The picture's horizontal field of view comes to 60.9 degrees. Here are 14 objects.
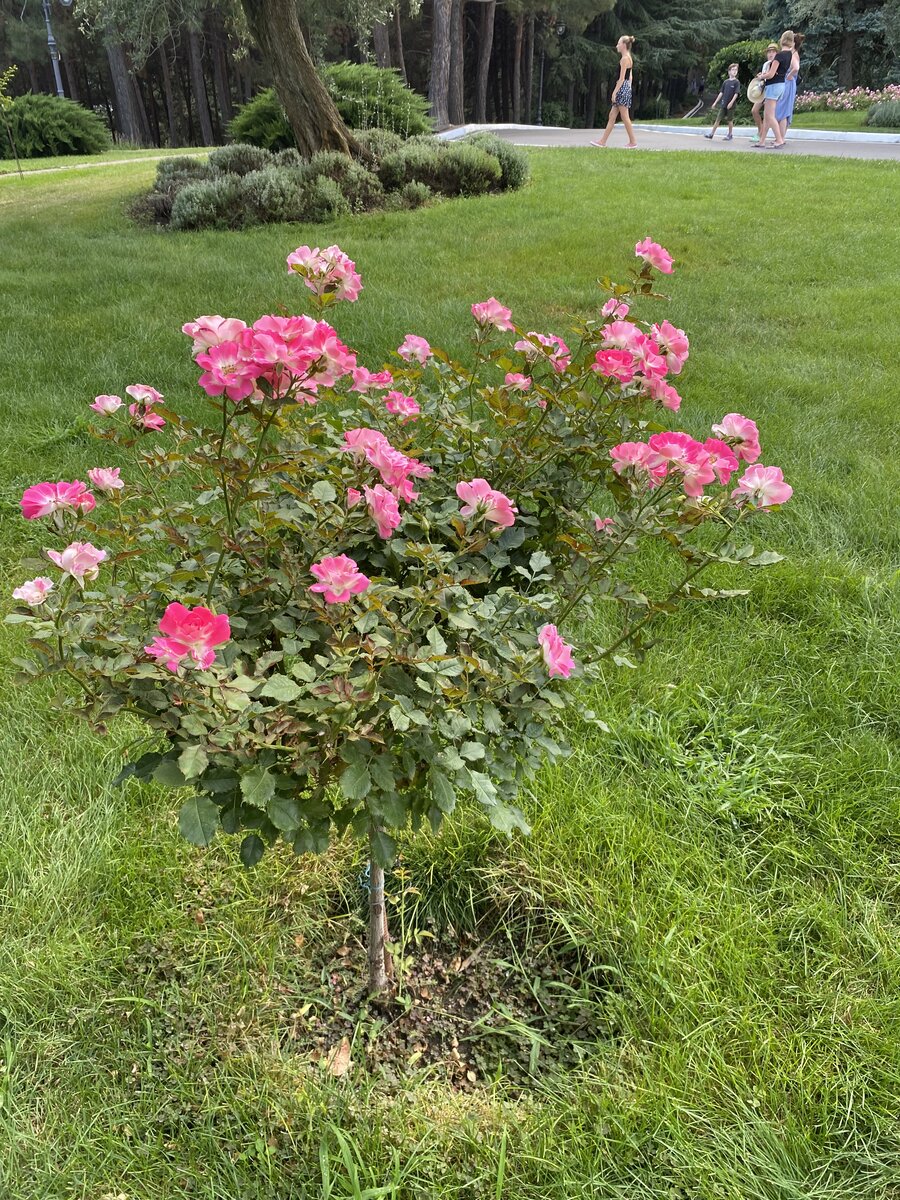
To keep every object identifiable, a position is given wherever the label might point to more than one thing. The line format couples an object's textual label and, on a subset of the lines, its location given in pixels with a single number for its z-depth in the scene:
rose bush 0.99
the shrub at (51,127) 17.30
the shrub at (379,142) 9.21
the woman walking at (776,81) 12.20
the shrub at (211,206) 7.99
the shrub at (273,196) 7.98
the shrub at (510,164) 9.41
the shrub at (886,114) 16.61
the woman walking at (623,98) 12.33
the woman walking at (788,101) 12.47
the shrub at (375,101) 10.83
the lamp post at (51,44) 20.64
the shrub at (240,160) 9.03
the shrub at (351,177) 8.43
